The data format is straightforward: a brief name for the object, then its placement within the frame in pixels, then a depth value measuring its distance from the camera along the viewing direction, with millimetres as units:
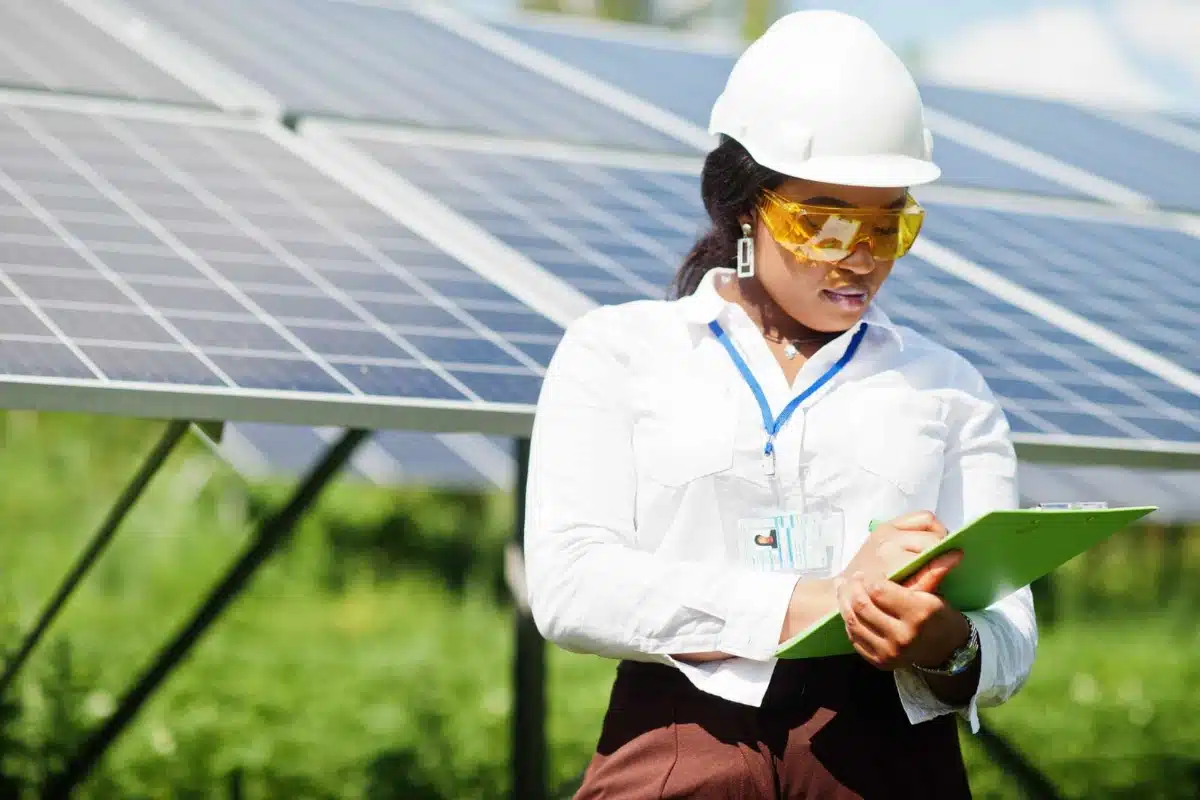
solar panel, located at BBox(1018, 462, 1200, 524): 13195
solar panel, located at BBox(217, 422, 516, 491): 14156
